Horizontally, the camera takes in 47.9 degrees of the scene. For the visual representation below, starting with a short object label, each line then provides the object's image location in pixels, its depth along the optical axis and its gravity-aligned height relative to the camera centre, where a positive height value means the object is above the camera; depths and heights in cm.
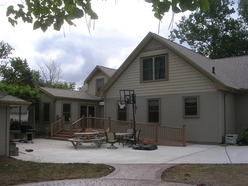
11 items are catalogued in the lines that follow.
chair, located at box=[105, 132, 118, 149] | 1441 -154
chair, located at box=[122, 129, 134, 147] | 1539 -167
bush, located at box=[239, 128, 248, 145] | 1487 -163
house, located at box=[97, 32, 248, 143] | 1553 +109
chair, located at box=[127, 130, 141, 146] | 1451 -167
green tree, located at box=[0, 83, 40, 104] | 1959 +105
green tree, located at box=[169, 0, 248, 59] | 3319 +967
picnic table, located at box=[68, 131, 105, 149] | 1406 -169
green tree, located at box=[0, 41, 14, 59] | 3970 +814
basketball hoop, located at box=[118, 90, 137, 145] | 1433 +39
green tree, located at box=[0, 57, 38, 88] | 3697 +452
